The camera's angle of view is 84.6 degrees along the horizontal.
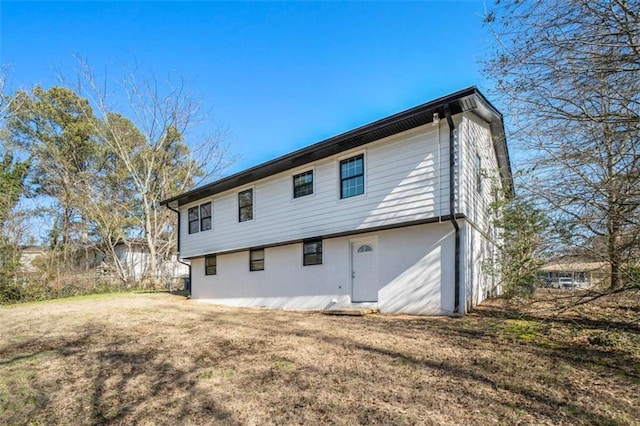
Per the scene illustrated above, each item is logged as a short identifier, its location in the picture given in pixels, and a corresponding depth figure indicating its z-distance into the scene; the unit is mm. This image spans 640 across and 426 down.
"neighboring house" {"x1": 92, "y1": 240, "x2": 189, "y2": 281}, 23969
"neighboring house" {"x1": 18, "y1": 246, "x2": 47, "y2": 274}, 16016
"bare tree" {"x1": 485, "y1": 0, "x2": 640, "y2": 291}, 4617
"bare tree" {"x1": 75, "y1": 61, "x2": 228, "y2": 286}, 21484
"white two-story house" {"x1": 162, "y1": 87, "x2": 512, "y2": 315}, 8312
